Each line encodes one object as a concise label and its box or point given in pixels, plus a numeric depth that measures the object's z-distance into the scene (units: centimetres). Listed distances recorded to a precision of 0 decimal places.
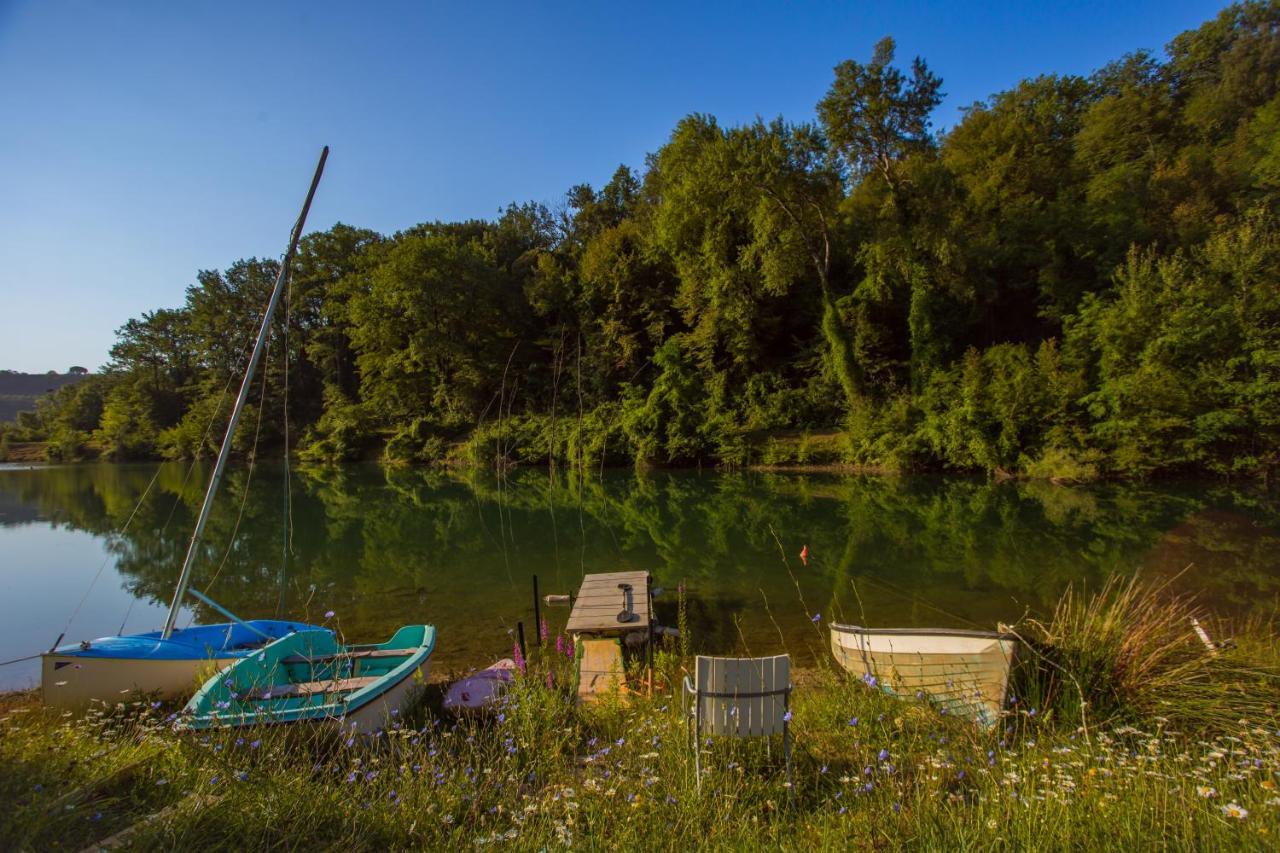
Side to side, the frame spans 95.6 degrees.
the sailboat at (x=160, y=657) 471
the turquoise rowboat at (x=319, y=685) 376
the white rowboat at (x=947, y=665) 367
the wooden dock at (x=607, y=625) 546
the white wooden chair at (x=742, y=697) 300
